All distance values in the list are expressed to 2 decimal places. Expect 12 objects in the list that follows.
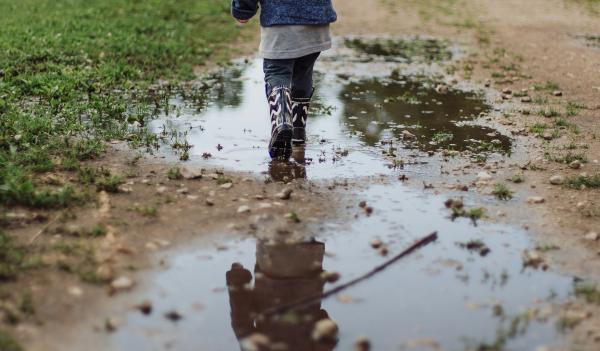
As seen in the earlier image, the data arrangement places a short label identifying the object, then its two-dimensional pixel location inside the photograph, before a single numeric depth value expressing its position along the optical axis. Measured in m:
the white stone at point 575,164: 4.39
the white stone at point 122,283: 2.58
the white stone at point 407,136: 5.20
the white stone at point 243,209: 3.48
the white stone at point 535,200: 3.75
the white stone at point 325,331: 2.33
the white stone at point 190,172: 4.02
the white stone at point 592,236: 3.22
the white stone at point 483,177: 4.15
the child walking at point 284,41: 4.40
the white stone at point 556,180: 4.09
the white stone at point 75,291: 2.49
